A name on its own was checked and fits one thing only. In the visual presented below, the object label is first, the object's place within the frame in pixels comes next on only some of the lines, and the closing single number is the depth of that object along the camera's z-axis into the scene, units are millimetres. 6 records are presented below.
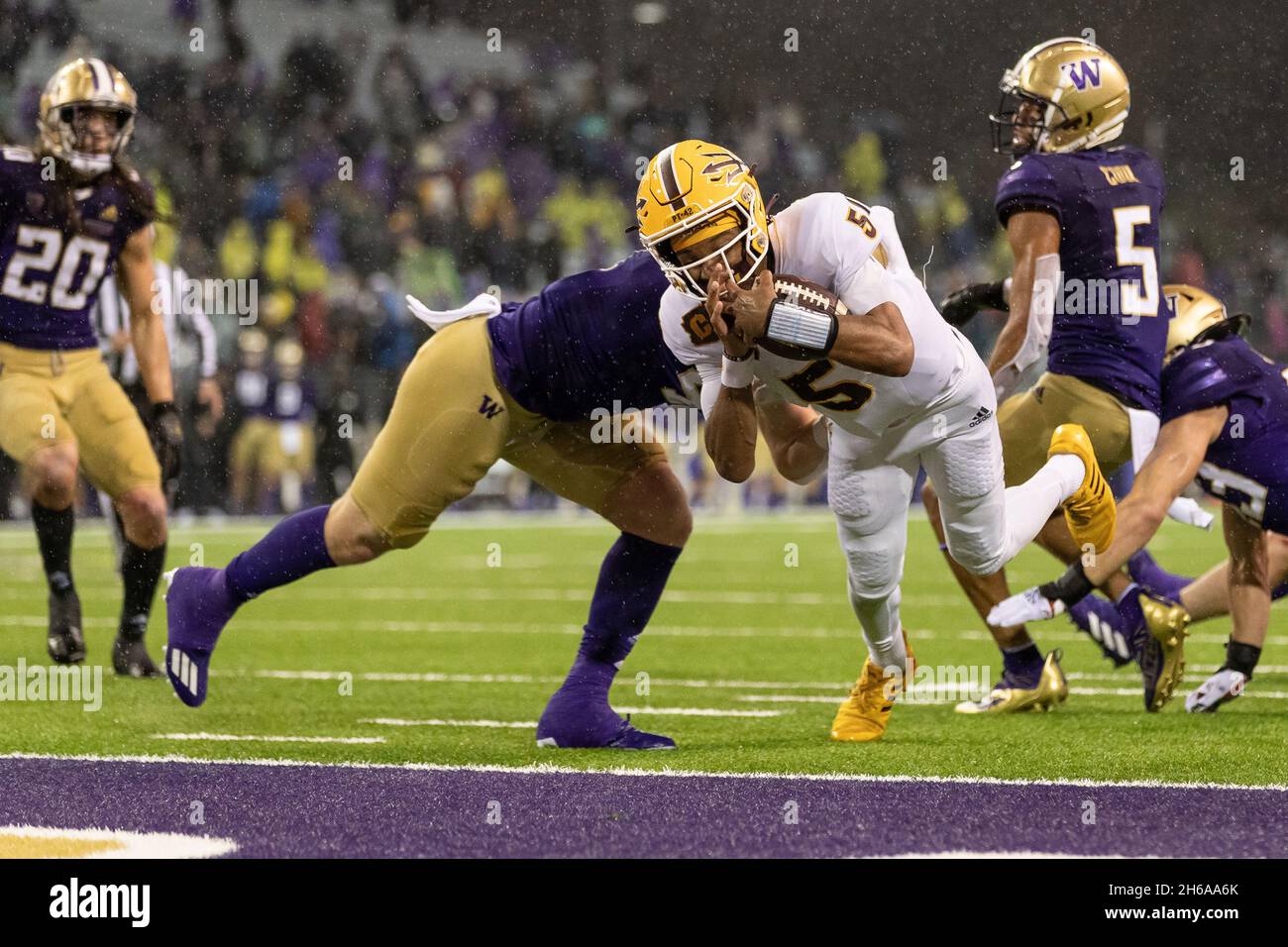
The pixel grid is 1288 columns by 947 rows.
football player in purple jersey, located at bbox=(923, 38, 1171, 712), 10352
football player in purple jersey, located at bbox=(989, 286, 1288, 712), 9992
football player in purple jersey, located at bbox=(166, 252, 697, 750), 8500
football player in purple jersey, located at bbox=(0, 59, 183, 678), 12297
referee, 14797
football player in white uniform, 7379
